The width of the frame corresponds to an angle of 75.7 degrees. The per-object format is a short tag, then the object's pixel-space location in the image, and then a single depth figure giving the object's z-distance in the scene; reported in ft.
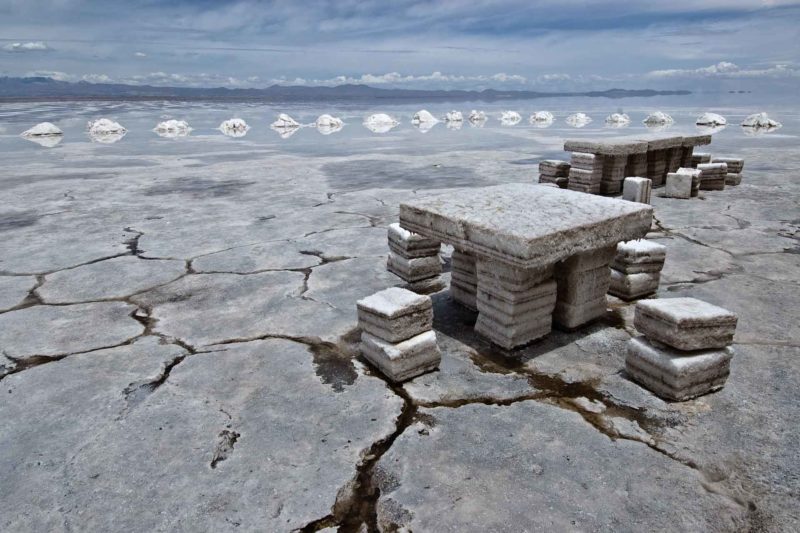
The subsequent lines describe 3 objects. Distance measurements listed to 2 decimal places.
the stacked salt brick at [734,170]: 22.35
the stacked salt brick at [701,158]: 24.11
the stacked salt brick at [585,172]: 20.38
